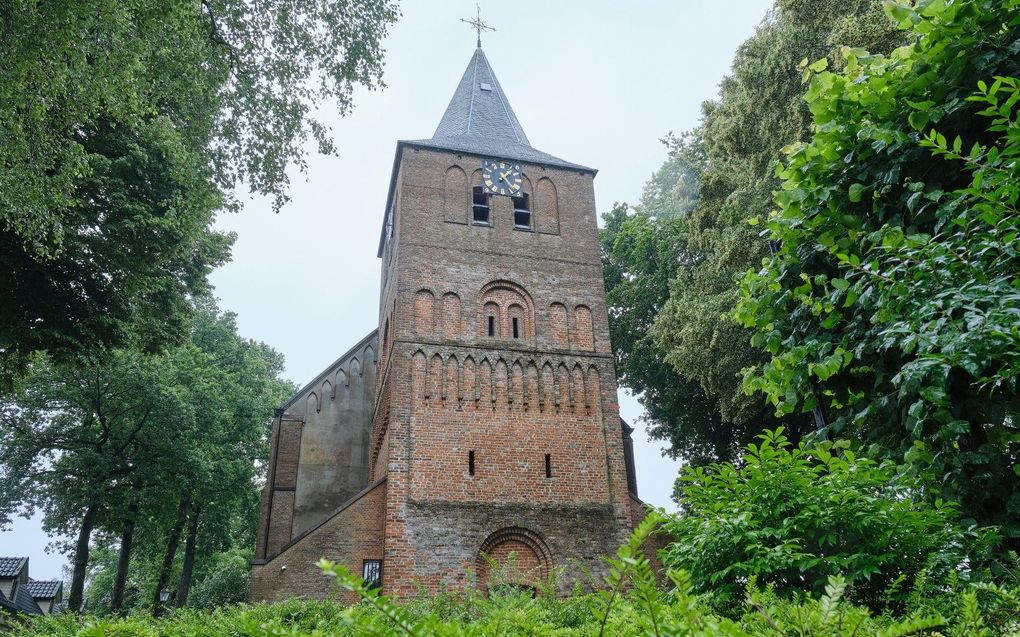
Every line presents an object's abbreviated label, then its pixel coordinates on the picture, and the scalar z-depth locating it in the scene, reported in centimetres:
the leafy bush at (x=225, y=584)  3225
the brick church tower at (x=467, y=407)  1589
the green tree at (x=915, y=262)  464
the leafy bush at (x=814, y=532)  445
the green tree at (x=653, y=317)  2122
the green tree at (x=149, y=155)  834
